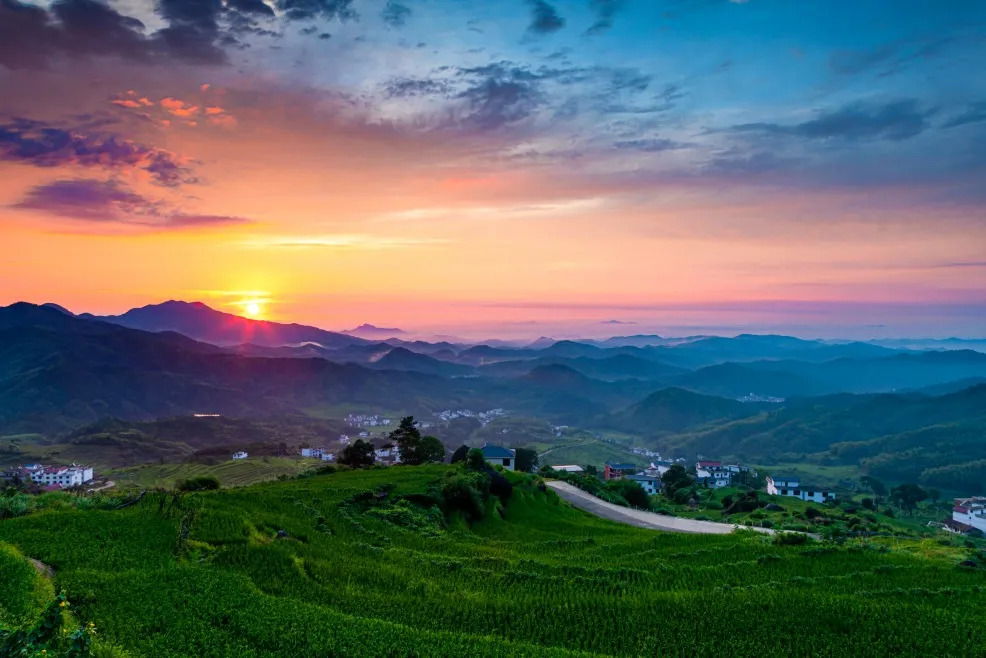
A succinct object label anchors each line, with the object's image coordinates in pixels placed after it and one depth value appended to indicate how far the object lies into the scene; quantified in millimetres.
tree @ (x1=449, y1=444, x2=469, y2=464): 45275
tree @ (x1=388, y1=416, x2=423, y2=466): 49781
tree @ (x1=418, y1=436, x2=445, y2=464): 50000
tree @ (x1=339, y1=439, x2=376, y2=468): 48469
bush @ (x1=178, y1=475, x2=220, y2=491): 28336
